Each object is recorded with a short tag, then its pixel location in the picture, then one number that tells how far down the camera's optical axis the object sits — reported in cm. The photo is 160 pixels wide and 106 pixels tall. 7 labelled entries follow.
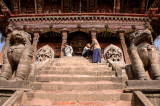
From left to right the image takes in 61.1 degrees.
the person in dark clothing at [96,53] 638
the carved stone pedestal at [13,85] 288
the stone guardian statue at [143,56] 329
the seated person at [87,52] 792
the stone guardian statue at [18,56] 346
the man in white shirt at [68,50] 931
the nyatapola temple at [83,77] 269
